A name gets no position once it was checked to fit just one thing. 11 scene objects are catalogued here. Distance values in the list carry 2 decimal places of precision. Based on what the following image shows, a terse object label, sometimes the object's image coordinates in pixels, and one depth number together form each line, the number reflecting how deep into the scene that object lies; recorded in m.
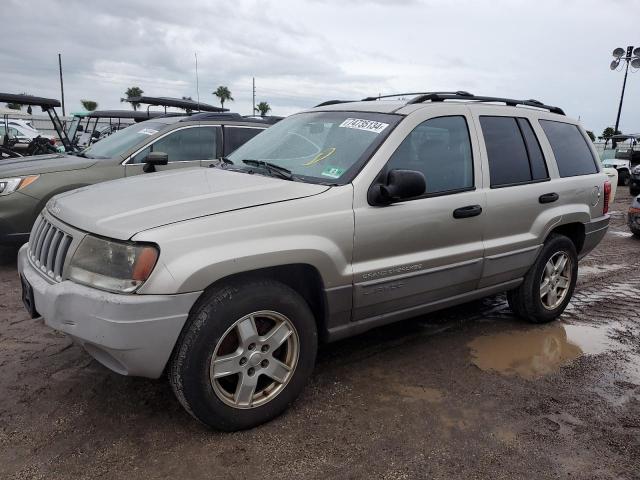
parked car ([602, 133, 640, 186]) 17.44
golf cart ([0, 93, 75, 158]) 10.23
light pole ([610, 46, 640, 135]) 23.69
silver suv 2.49
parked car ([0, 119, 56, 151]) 16.23
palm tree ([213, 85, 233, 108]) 73.19
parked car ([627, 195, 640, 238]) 8.84
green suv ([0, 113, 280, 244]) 5.52
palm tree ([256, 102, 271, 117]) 71.75
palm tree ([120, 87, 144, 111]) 63.92
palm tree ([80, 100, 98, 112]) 61.59
